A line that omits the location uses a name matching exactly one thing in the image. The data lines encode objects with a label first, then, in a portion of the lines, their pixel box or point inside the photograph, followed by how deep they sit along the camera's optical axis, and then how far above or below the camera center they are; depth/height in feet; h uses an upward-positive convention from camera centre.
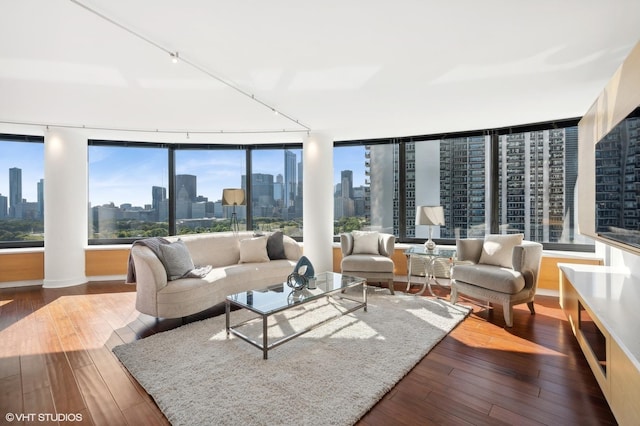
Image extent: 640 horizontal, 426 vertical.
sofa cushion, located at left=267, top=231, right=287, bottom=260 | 14.67 -1.78
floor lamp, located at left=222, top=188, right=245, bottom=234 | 16.81 +0.68
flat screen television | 6.36 +0.63
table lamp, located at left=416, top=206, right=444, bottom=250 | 14.14 -0.29
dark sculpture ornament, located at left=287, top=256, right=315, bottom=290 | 10.89 -2.36
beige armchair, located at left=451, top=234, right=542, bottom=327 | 10.73 -2.33
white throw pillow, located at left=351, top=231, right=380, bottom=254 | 15.70 -1.70
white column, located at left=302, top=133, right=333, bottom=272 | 17.20 +0.47
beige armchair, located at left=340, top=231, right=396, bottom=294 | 14.16 -2.23
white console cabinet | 5.10 -2.36
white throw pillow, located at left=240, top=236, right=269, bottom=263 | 14.14 -1.90
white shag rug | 6.25 -3.99
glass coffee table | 8.60 -2.77
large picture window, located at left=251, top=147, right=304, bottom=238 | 20.08 +1.27
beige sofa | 10.37 -2.48
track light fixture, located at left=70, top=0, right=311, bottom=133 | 6.59 +4.17
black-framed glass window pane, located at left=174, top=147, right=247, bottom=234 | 19.77 +1.50
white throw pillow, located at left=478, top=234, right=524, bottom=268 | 12.63 -1.67
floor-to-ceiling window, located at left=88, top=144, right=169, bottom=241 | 18.76 +1.08
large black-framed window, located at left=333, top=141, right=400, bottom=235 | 18.79 +1.40
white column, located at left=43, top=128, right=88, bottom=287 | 15.83 +0.17
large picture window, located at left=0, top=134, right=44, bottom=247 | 17.22 +1.06
